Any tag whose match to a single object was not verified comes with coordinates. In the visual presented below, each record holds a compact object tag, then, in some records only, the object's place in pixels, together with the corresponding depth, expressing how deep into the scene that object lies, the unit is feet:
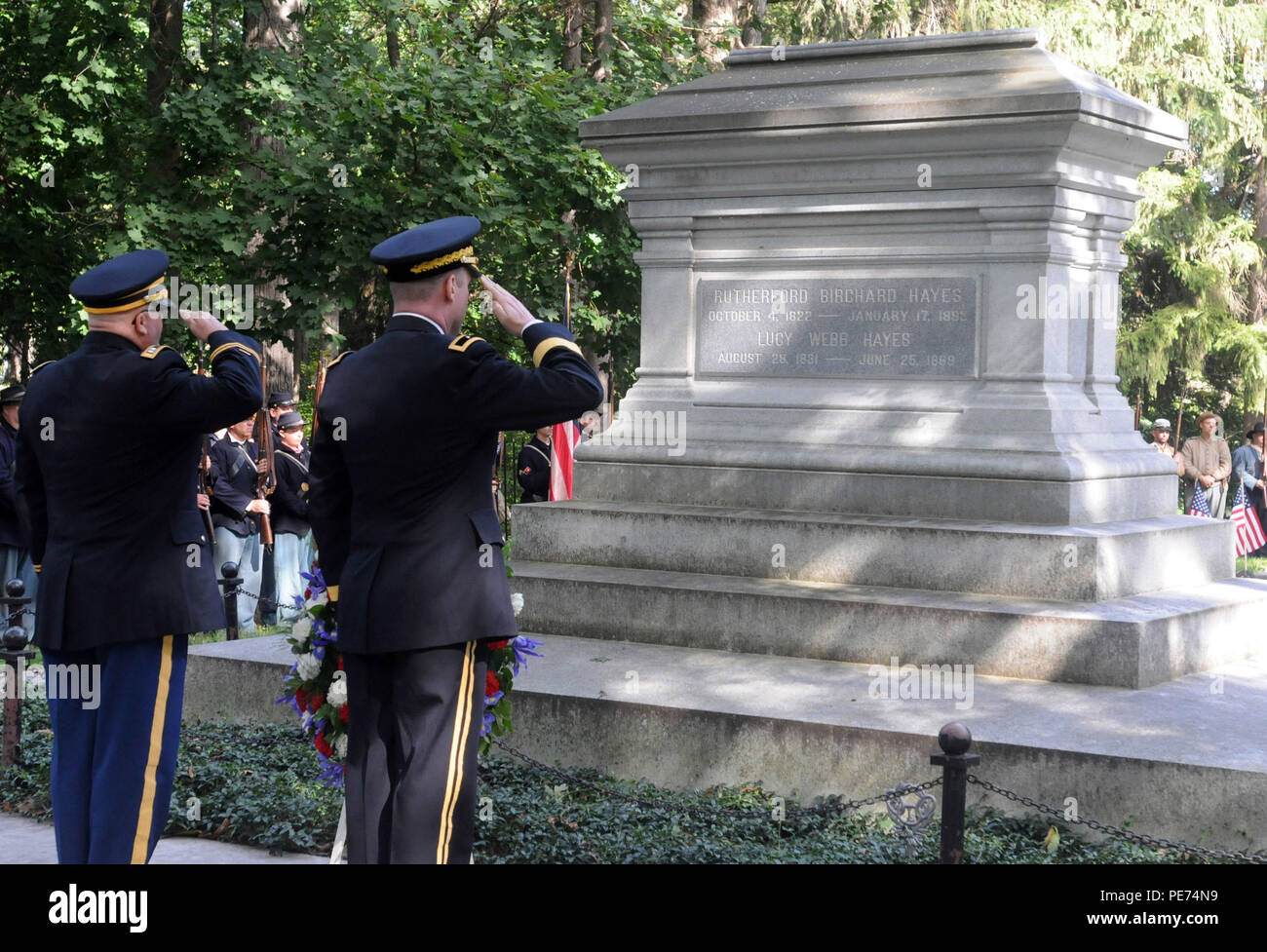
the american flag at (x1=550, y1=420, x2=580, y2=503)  48.47
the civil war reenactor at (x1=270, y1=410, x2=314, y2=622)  43.73
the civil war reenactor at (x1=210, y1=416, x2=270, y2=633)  42.09
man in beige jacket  64.80
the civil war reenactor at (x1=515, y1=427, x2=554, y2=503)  49.29
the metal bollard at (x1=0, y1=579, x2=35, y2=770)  25.82
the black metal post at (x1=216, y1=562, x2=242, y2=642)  33.17
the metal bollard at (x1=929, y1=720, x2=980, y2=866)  17.11
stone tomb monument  27.14
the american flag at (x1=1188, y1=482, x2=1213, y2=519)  63.87
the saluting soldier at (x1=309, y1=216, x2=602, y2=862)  15.05
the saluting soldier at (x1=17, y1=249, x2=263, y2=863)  16.72
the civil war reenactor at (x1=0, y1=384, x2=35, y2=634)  37.60
